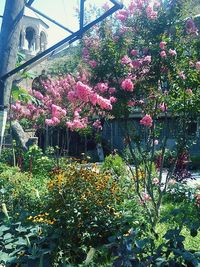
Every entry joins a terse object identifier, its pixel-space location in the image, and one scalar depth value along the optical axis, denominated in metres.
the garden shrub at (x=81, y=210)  2.74
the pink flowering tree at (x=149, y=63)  3.52
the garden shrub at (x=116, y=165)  5.59
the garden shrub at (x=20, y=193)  3.47
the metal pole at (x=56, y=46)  2.08
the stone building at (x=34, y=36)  24.13
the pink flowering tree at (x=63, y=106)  3.41
